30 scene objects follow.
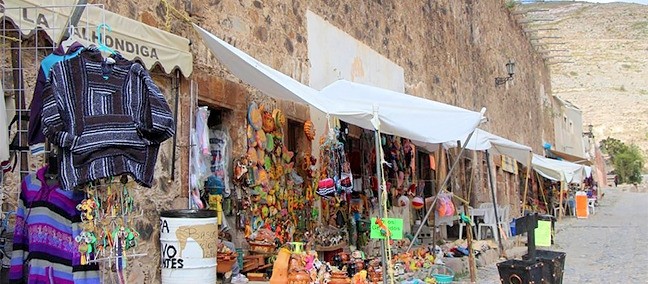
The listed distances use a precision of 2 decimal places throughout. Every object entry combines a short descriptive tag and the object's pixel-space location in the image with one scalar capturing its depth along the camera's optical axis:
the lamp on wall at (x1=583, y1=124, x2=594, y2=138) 37.31
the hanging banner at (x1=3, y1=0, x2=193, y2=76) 3.73
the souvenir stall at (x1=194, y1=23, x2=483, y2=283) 5.33
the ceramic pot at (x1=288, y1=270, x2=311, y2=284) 5.46
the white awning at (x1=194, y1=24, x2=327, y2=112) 5.14
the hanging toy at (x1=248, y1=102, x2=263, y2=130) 6.16
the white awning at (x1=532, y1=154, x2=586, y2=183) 17.75
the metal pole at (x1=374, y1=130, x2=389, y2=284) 5.21
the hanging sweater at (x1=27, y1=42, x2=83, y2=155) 3.46
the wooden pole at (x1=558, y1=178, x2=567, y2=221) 19.96
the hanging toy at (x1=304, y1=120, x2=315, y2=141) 7.16
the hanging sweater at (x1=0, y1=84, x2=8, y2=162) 3.26
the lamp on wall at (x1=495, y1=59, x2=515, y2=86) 17.17
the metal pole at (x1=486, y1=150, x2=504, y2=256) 9.07
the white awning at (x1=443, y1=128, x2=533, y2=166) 8.80
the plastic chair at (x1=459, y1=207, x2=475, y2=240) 11.49
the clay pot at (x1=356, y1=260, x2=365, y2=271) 6.46
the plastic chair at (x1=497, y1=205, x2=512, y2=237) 12.33
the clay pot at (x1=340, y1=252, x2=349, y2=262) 6.61
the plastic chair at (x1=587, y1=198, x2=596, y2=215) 22.99
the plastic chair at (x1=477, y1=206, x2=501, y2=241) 11.63
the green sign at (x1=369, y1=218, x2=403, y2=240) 5.24
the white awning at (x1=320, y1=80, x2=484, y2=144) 5.43
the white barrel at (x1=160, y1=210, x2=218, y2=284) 4.62
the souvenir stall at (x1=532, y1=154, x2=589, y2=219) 17.80
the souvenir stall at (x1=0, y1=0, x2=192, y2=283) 3.42
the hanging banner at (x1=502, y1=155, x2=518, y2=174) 17.36
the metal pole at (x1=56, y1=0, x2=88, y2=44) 3.63
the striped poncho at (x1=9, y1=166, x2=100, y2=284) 3.59
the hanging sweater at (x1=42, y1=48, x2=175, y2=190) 3.38
